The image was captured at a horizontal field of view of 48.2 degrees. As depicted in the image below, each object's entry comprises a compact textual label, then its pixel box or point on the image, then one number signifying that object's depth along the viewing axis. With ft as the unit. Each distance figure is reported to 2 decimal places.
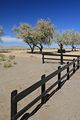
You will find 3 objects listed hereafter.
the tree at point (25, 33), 75.62
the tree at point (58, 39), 133.22
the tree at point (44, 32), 73.86
